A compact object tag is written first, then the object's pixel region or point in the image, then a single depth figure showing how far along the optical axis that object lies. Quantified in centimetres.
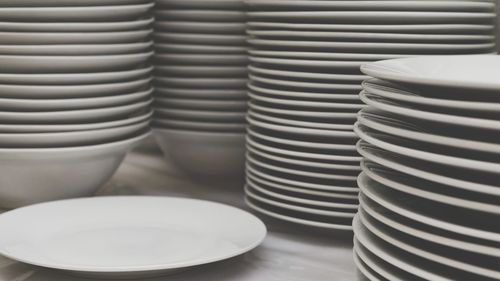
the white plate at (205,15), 124
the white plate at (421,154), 76
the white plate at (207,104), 126
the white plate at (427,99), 77
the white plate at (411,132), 77
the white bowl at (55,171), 114
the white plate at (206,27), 124
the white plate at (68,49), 111
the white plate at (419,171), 76
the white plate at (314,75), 105
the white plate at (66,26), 111
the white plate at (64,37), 112
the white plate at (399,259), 80
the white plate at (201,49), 124
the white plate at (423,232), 77
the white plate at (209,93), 126
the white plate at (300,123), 106
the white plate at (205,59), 125
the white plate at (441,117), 77
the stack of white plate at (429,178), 77
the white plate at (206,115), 126
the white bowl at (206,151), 127
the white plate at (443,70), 78
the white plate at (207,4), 124
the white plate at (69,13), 111
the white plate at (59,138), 112
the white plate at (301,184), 107
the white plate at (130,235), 99
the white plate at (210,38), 124
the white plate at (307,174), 107
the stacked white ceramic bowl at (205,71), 125
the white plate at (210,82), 125
